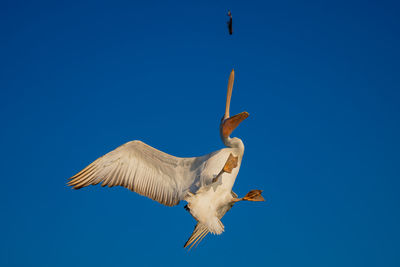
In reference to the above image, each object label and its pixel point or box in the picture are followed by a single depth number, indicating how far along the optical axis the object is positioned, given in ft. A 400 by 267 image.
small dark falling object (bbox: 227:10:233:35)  33.55
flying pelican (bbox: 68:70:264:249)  36.96
